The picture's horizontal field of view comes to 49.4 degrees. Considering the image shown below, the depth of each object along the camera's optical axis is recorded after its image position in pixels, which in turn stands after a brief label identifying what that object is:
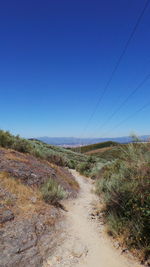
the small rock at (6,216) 3.93
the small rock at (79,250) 3.51
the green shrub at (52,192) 5.79
